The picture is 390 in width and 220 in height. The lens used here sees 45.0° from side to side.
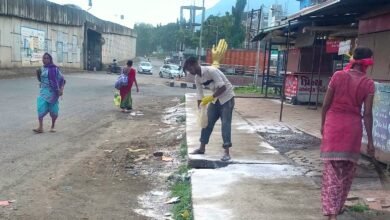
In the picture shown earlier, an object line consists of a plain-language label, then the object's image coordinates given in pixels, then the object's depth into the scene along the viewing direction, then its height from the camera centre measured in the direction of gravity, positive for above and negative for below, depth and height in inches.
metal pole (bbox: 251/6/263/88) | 1165.2 -43.4
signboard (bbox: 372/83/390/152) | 247.6 -30.2
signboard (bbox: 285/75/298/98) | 642.2 -42.0
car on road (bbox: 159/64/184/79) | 1718.8 -79.8
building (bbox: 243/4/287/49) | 1343.4 +131.8
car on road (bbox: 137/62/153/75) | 1934.1 -81.0
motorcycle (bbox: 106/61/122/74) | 1729.7 -81.2
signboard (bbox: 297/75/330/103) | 631.2 -40.8
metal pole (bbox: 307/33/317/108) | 583.8 -24.8
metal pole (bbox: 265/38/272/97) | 663.9 +10.0
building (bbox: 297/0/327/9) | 1174.3 +143.7
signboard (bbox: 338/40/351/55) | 474.3 +11.6
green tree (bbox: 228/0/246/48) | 2165.2 +96.5
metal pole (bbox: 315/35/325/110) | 570.9 -26.4
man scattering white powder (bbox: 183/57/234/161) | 254.0 -24.5
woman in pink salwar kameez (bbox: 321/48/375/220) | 164.6 -22.7
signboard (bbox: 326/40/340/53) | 583.8 +14.8
